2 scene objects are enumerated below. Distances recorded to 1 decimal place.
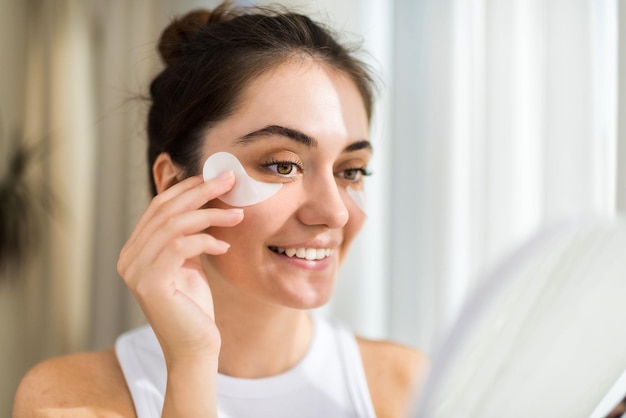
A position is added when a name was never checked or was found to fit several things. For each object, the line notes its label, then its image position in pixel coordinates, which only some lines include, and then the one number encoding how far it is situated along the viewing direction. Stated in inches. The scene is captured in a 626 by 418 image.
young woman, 37.4
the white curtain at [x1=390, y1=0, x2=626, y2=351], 54.0
